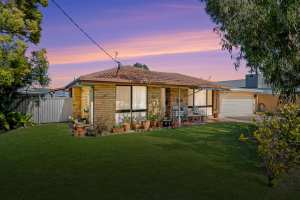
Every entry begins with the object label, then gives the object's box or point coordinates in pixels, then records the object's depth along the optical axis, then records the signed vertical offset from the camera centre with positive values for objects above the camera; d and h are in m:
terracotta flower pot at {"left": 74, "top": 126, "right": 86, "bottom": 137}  13.32 -1.35
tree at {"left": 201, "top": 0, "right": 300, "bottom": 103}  9.16 +2.70
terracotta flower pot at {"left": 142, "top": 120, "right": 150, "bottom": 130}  15.64 -1.15
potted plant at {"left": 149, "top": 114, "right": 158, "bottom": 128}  16.34 -0.97
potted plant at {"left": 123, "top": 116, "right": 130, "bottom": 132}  14.84 -1.06
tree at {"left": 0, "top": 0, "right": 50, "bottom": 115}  13.77 +3.03
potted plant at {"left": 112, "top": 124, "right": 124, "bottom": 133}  14.47 -1.34
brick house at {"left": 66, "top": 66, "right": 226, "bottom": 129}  14.71 +0.62
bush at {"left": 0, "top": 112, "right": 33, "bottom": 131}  15.14 -0.97
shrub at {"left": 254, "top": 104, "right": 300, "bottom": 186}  5.67 -0.76
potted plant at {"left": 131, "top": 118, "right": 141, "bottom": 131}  15.42 -1.19
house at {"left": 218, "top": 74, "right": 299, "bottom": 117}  26.31 +0.48
